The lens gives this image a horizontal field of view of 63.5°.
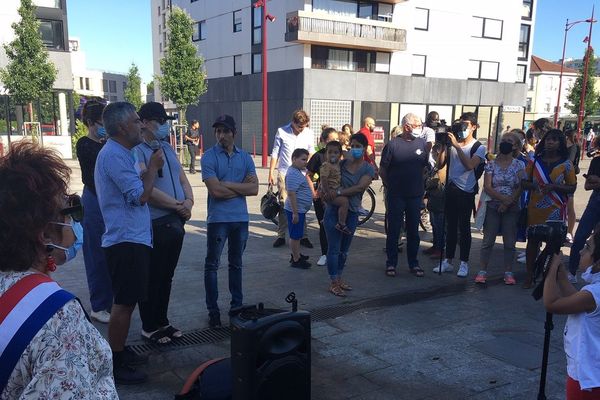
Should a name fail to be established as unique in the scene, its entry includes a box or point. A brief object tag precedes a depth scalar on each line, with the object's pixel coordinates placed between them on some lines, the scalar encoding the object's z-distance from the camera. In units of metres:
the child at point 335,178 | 5.28
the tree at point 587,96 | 39.91
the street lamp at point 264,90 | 20.06
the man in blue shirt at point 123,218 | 3.27
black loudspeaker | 2.27
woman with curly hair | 1.26
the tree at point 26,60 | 18.80
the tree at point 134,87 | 62.03
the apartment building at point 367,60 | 26.00
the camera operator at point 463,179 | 6.04
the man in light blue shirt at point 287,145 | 7.14
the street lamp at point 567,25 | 31.58
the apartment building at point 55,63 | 21.45
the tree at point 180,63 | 24.05
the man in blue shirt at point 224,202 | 4.35
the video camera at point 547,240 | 2.72
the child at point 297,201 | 6.09
